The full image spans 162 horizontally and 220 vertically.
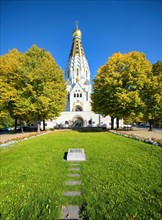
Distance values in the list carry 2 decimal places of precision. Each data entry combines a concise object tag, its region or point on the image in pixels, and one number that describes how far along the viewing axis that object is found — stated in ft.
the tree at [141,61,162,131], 69.31
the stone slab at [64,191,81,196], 15.07
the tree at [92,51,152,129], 66.80
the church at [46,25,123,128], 138.00
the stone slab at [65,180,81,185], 17.48
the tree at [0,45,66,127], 64.64
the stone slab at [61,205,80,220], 11.84
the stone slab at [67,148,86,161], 26.30
